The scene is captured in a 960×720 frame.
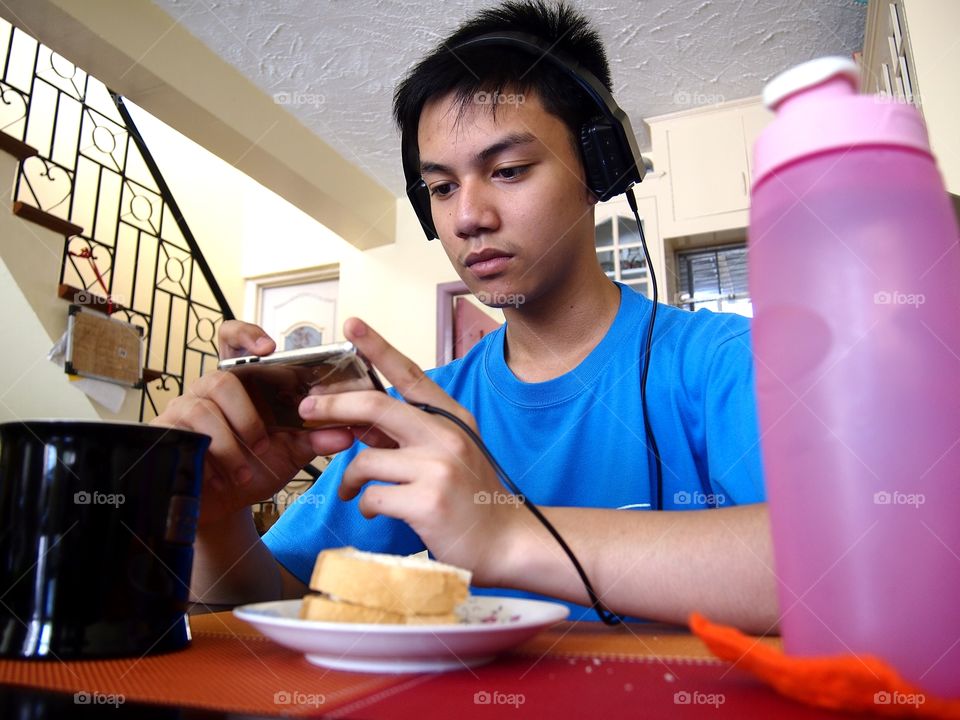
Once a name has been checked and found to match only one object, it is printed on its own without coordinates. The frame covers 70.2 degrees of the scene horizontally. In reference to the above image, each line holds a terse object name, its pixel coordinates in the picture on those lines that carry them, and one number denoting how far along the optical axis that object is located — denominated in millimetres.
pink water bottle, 250
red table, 274
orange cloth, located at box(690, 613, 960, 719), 236
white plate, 316
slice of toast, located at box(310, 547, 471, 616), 375
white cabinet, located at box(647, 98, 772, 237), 3225
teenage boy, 486
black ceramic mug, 364
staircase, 2572
